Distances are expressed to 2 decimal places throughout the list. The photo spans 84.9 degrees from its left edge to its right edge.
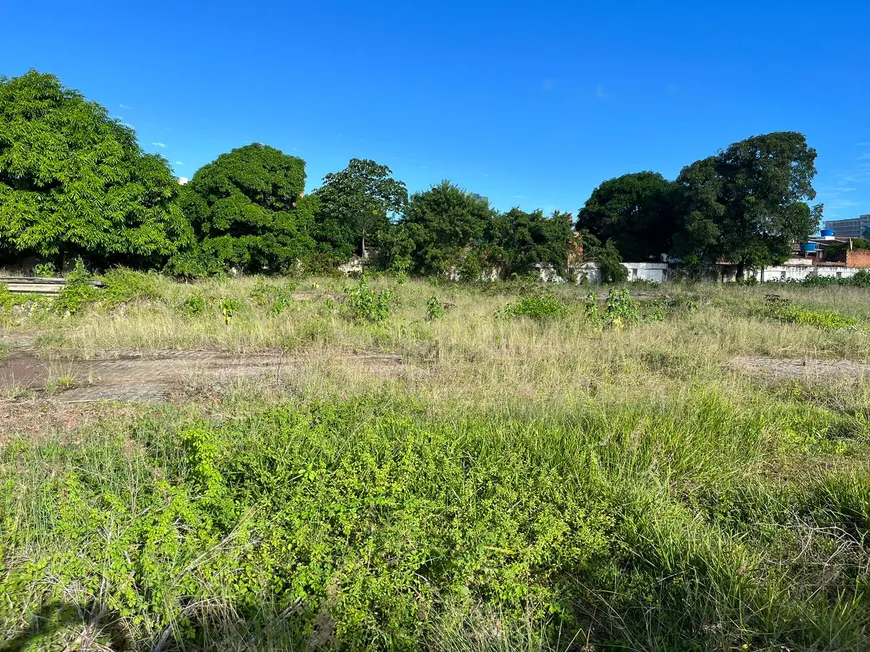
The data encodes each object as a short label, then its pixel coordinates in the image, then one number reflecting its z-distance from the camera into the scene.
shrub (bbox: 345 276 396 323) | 9.60
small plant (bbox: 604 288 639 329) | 9.11
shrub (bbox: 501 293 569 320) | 9.96
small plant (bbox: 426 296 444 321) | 10.24
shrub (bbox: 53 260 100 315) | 10.41
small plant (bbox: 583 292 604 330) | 8.98
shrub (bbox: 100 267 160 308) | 11.02
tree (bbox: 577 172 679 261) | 32.88
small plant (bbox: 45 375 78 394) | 5.39
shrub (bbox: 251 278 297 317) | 10.35
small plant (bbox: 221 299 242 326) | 9.43
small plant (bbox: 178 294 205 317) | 10.27
